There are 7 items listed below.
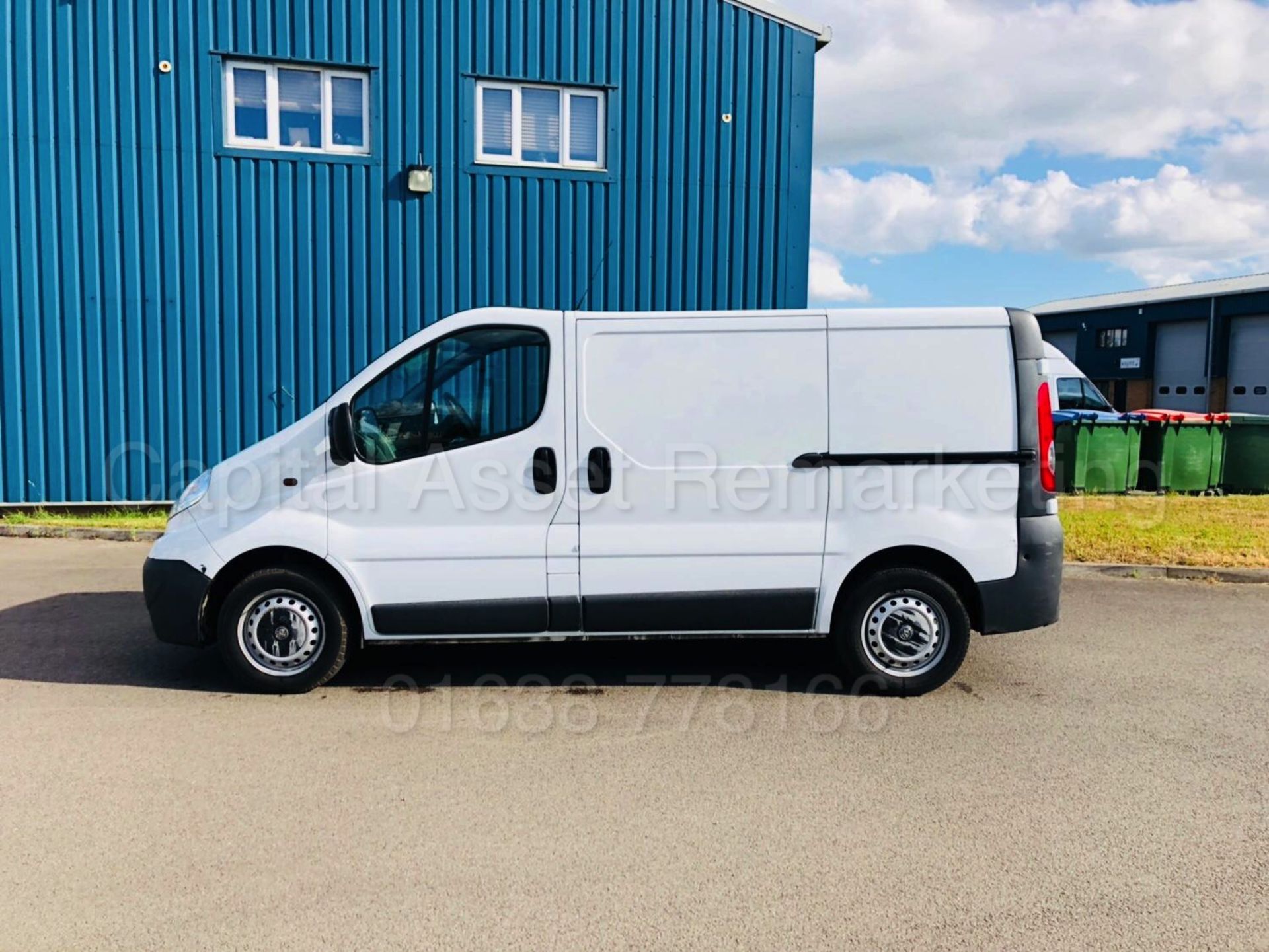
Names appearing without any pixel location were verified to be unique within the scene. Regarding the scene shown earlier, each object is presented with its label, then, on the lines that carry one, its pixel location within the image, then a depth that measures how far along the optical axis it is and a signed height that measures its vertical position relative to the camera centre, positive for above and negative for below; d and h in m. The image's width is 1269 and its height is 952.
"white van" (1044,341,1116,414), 18.86 +0.21
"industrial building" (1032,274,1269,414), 36.00 +2.19
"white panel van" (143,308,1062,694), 5.29 -0.46
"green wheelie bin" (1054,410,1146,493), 13.58 -0.70
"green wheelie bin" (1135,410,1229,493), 13.91 -0.71
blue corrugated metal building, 11.42 +2.21
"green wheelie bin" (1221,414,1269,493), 14.19 -0.76
